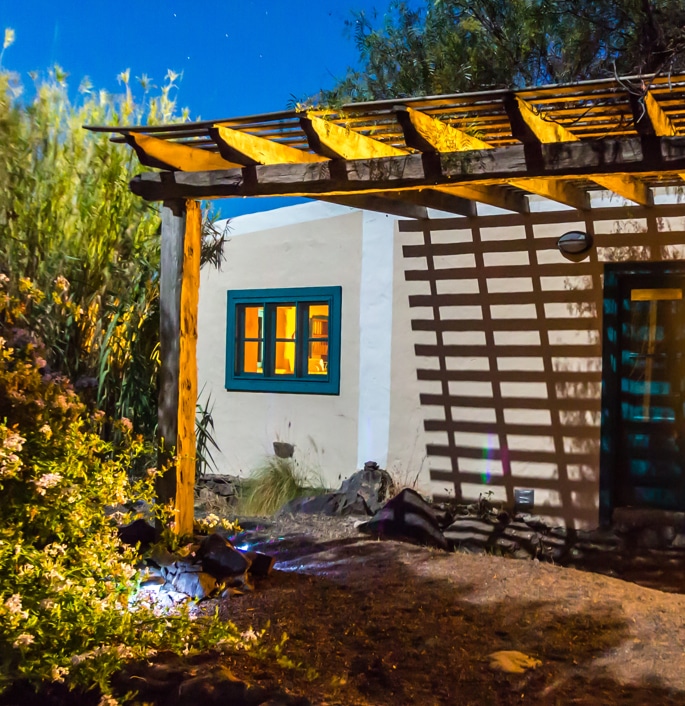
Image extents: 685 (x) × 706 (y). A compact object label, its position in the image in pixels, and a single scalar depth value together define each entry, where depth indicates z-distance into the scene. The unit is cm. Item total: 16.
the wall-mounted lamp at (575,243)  633
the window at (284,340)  784
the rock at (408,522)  609
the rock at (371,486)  692
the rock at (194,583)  451
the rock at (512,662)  365
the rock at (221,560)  475
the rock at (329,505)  685
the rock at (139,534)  515
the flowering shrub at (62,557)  305
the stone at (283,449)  798
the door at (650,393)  637
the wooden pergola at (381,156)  400
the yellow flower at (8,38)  683
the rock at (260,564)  494
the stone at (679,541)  609
